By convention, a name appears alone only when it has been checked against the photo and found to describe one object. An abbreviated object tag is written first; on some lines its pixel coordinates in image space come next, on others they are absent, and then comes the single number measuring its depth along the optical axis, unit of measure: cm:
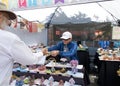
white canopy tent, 437
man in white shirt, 106
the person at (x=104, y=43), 523
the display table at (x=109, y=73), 365
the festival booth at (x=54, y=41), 224
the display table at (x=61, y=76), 220
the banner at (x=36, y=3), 237
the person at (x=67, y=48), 303
